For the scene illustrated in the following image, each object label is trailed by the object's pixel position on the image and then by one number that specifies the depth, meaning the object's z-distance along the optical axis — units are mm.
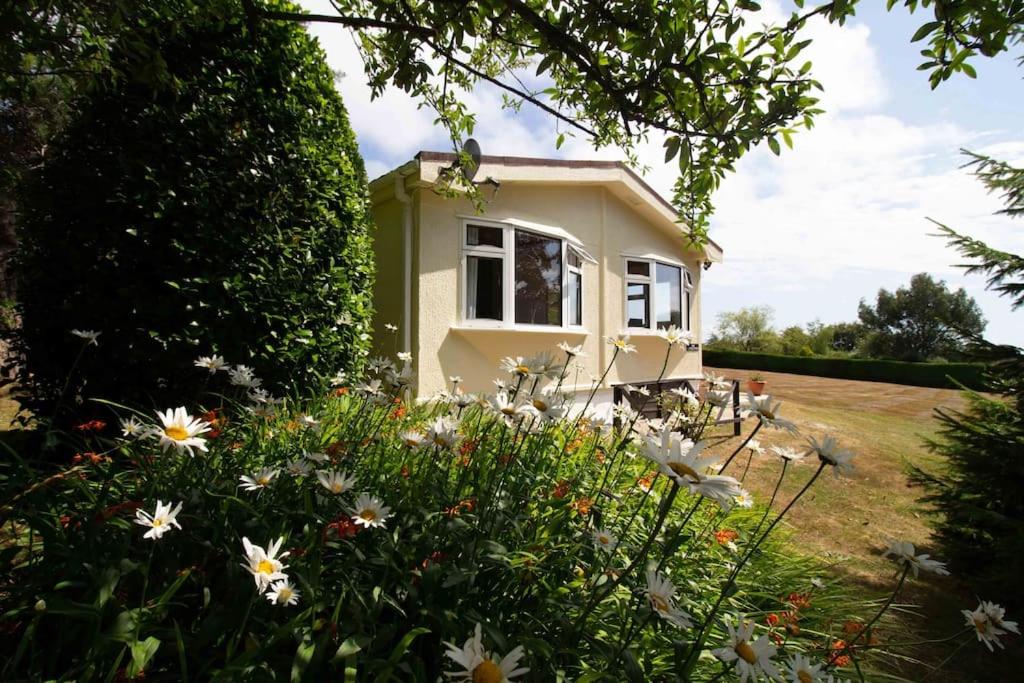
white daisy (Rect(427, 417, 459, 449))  1936
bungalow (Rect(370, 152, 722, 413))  6965
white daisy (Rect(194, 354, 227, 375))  2383
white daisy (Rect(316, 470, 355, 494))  1551
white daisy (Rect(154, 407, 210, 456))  1341
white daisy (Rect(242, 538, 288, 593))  1158
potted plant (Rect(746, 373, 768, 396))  10922
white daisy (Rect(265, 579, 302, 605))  1227
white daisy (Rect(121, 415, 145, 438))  1867
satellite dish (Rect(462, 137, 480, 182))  6755
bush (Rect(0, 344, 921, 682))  1362
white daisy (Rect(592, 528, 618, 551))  1797
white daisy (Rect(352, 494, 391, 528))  1555
